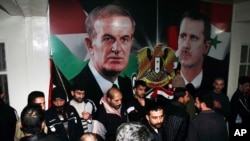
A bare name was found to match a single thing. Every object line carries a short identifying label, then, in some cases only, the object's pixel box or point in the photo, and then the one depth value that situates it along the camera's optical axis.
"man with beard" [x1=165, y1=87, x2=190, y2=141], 2.66
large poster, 4.00
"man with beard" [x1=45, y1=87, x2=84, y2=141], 2.77
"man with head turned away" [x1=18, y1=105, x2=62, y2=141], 1.88
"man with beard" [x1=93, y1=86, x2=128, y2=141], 2.91
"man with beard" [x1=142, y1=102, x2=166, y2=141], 2.42
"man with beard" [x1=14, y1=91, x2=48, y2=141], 2.78
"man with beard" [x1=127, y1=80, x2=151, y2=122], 3.24
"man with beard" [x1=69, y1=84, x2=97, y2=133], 3.28
